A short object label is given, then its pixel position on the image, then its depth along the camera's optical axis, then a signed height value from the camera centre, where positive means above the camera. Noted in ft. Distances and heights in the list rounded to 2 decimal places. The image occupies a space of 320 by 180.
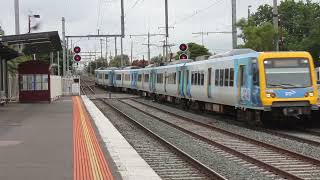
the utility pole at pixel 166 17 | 141.94 +15.09
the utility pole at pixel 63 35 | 181.80 +13.81
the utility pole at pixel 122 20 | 142.31 +14.36
